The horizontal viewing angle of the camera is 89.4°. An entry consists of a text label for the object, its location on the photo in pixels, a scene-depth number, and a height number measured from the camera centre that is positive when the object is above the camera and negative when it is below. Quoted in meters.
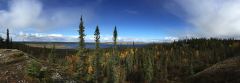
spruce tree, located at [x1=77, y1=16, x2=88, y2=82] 34.83 +0.28
